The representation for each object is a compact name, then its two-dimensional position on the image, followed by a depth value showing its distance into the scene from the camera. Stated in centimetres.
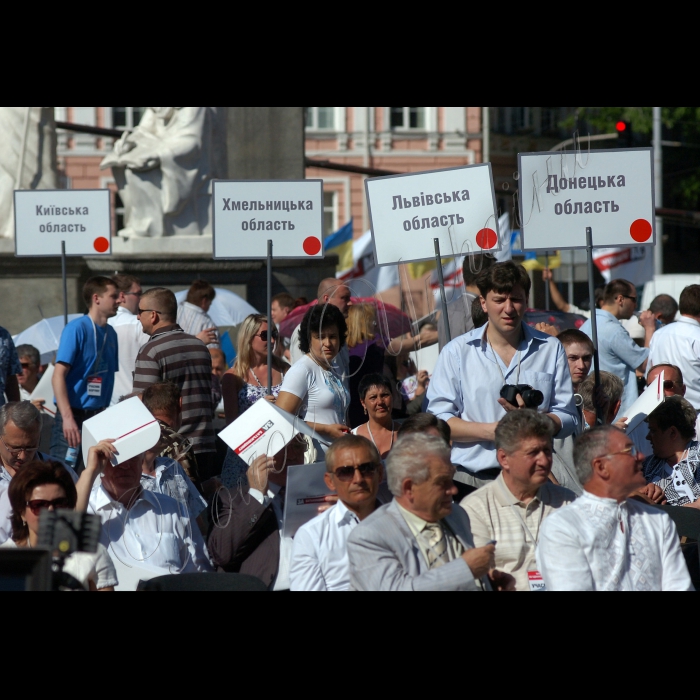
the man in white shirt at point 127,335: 1786
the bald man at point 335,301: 1518
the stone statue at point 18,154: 2608
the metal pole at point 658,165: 5680
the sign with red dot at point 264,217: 1492
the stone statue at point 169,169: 2587
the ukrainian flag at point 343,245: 3803
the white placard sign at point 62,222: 1842
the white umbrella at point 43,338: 1959
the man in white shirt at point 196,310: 1825
